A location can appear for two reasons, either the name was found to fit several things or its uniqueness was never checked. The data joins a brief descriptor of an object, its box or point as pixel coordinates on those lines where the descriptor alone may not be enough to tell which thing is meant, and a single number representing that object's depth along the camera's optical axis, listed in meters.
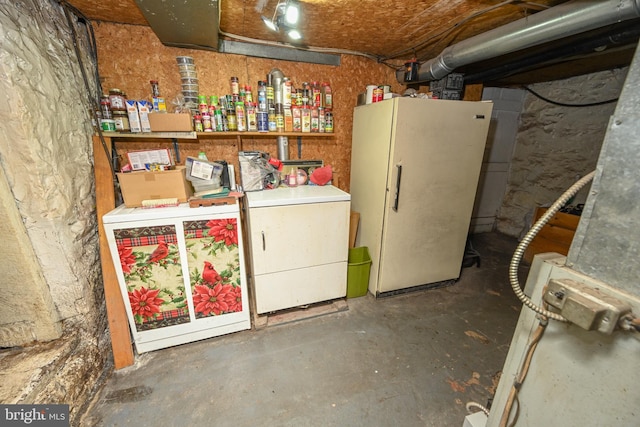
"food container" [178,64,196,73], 1.85
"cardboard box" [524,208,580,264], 2.48
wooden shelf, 1.66
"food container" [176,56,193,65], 1.84
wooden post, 1.54
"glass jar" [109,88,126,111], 1.63
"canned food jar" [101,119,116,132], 1.63
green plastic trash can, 2.15
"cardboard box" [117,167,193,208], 1.54
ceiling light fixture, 1.38
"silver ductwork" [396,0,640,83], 1.18
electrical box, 0.55
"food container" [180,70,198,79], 1.87
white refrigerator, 1.86
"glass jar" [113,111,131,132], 1.65
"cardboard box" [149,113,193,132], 1.65
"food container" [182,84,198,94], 1.89
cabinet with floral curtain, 1.47
